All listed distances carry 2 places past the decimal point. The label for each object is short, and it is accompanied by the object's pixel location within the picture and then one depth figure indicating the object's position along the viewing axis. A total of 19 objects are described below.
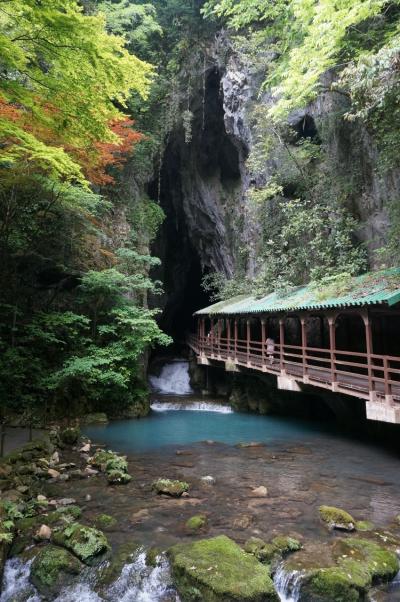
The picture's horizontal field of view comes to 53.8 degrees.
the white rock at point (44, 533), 6.22
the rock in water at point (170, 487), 8.20
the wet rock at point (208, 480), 8.93
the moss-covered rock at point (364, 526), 6.67
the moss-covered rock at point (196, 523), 6.77
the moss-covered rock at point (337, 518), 6.69
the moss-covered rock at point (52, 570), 5.41
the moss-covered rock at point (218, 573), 4.86
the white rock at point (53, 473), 9.05
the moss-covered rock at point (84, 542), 5.82
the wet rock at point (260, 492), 8.21
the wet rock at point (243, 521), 6.85
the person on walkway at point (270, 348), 16.34
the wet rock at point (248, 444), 12.21
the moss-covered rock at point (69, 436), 11.88
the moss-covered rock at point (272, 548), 5.83
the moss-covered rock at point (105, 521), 6.85
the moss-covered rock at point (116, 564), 5.55
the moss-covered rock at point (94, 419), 15.23
